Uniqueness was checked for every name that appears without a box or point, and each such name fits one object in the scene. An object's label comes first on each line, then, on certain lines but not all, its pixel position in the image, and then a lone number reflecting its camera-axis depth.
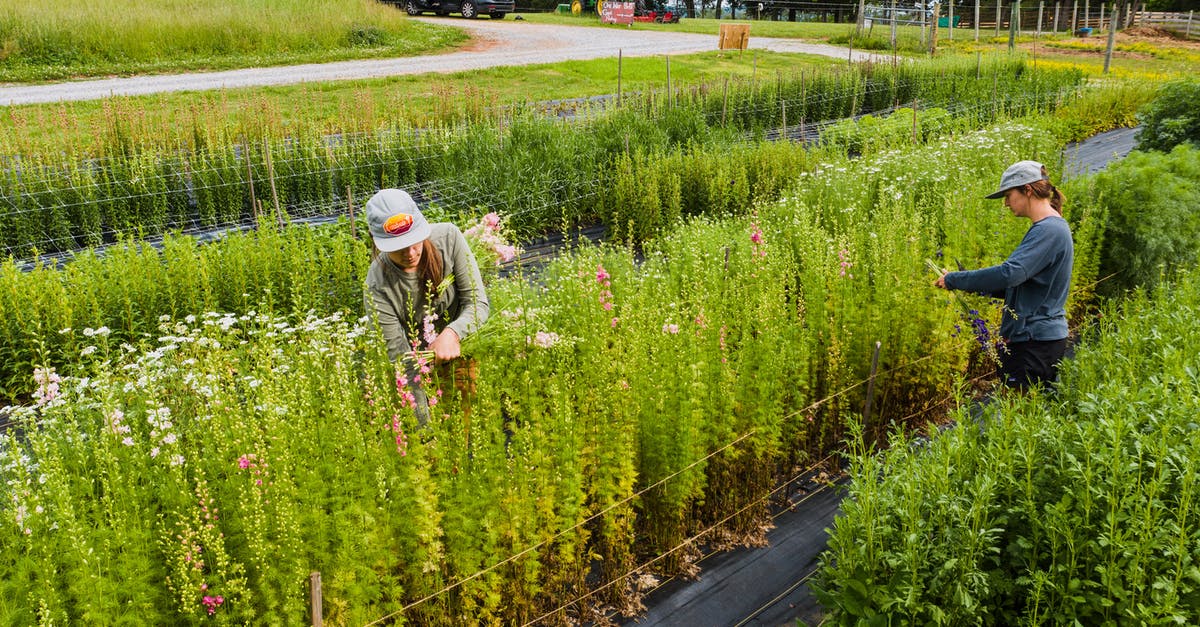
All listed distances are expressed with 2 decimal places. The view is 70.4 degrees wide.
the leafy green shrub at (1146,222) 6.39
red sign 33.09
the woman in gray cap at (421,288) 3.61
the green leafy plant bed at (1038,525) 2.63
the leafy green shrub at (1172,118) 10.58
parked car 30.50
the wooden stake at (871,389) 4.49
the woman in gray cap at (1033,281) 4.28
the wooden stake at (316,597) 2.49
